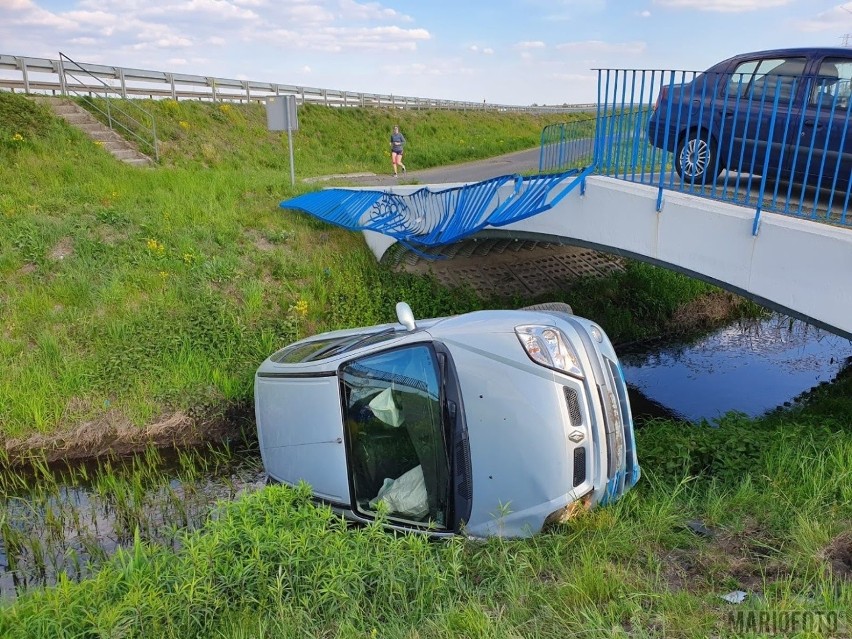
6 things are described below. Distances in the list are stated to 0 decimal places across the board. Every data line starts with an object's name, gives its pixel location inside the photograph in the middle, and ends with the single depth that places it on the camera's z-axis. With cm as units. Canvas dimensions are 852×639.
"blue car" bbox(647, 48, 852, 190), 540
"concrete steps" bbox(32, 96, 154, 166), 1619
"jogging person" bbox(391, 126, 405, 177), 1866
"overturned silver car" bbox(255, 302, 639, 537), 411
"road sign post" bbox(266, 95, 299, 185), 1270
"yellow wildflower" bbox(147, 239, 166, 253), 1073
